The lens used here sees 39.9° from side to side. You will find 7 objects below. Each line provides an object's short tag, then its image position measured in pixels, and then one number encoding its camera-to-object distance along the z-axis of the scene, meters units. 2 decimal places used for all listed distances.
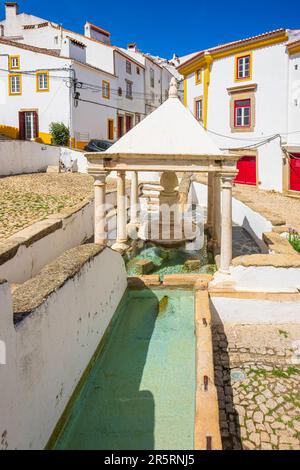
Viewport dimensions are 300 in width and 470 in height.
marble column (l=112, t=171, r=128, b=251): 11.23
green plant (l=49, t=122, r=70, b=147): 28.92
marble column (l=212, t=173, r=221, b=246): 11.58
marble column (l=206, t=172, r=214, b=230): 12.36
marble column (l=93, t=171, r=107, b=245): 8.76
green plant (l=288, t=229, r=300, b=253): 9.95
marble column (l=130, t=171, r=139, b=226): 13.62
